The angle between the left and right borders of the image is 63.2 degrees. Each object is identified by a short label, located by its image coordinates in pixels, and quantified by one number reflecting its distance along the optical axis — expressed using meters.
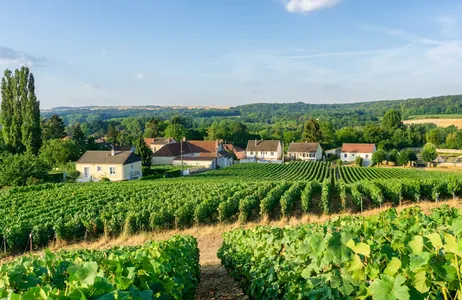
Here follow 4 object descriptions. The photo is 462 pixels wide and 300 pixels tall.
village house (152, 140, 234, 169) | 59.88
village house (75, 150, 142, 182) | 44.91
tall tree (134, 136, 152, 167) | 52.31
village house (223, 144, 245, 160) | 81.11
